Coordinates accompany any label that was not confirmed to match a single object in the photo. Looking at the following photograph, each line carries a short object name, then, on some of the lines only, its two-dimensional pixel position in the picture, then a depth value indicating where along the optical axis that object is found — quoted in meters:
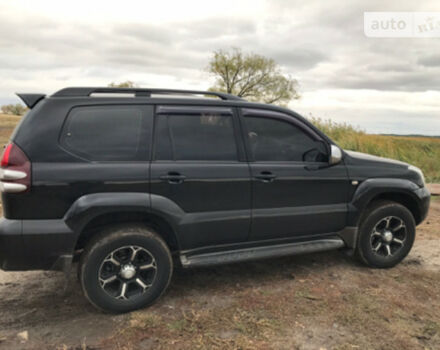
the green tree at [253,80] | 49.35
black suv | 2.86
